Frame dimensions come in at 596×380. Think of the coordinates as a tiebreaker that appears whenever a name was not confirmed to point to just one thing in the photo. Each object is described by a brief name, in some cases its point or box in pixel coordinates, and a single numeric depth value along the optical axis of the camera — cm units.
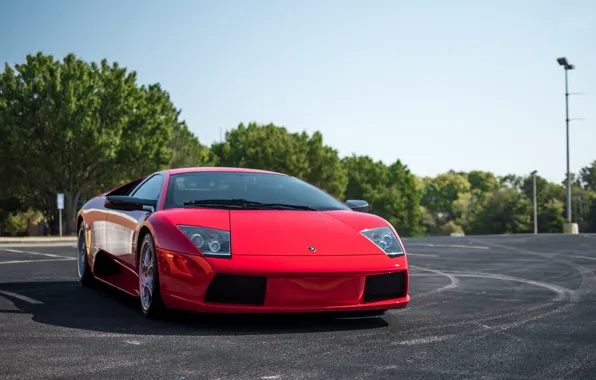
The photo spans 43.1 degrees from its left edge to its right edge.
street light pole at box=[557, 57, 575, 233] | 4578
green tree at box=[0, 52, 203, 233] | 4119
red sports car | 536
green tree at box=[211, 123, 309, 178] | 6744
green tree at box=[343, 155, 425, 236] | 9319
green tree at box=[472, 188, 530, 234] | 8962
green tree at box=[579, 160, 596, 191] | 14000
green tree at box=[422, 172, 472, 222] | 15538
